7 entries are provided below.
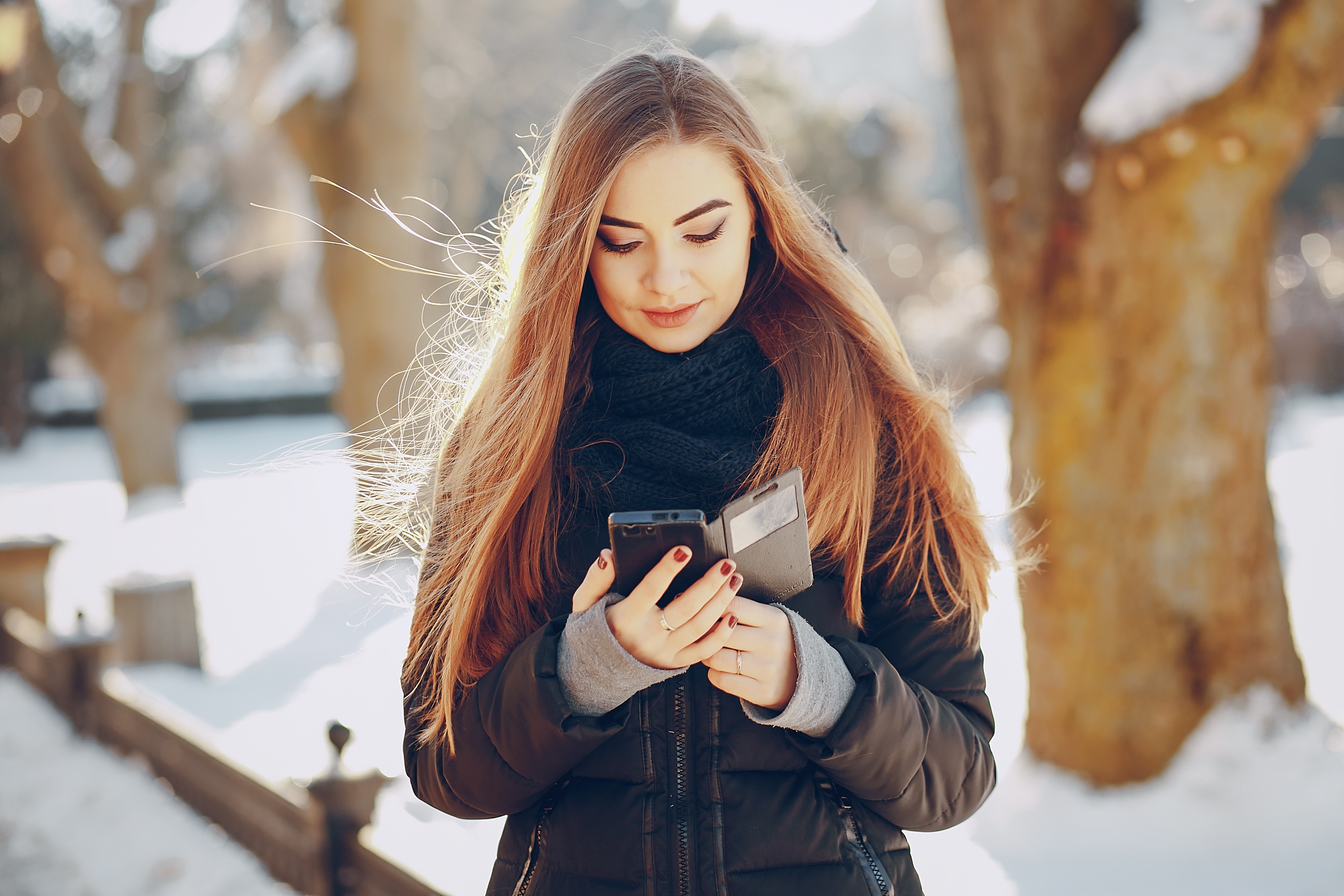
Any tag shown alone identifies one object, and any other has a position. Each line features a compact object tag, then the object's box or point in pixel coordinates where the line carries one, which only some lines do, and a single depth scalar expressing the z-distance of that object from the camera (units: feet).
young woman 4.76
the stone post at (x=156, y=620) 20.89
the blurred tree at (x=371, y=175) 25.66
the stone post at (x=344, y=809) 10.25
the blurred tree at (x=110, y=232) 38.04
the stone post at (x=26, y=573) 23.79
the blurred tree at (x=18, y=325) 67.26
